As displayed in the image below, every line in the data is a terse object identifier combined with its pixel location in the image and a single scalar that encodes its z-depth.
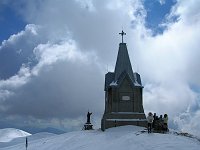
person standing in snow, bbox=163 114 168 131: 20.86
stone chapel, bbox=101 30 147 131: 25.99
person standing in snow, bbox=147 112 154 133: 19.52
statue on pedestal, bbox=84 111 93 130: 32.05
